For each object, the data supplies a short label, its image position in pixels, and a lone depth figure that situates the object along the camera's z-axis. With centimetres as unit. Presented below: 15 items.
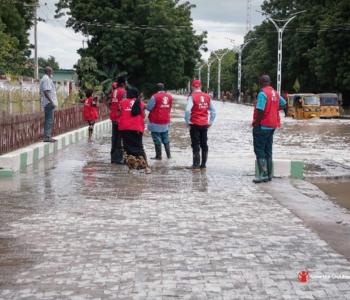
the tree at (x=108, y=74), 5234
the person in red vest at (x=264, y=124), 1087
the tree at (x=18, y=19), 4703
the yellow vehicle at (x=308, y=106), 4212
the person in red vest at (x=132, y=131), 1195
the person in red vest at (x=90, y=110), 2005
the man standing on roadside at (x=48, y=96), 1466
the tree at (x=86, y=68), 4970
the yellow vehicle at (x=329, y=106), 4412
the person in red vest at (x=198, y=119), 1259
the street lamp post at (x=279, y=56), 6028
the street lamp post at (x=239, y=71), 9101
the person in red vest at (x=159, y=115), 1429
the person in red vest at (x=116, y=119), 1346
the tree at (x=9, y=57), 3762
